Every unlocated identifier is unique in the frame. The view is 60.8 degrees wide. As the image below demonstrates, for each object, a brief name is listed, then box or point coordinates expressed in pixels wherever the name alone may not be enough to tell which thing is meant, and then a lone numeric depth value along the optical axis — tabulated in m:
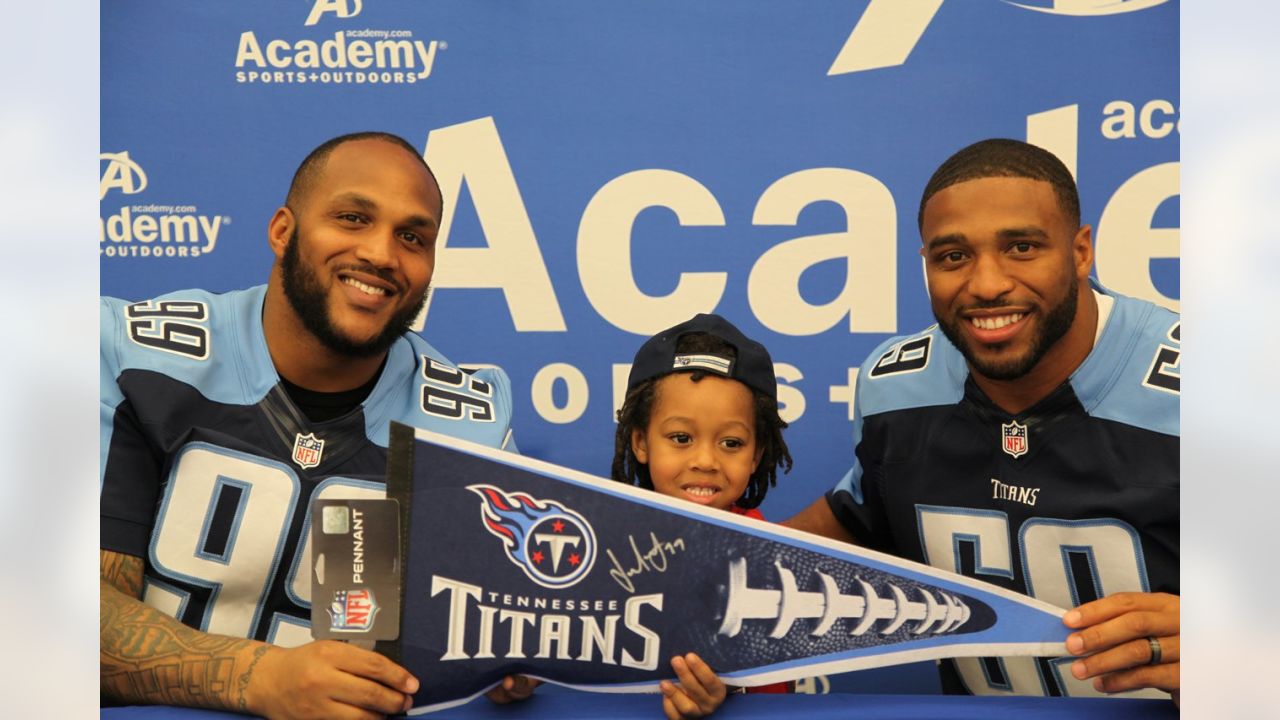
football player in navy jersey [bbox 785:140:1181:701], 1.90
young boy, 1.83
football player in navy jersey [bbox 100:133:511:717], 1.91
